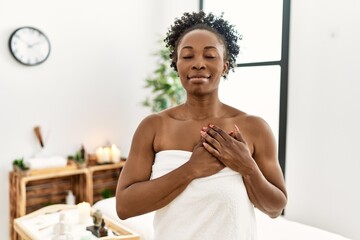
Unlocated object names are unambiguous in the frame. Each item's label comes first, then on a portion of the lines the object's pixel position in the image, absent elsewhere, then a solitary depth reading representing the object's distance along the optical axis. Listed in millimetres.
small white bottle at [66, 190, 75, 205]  2970
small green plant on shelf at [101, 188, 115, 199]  3197
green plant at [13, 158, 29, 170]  2728
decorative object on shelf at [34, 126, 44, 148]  2922
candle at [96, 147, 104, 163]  3141
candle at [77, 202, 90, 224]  2209
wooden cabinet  2746
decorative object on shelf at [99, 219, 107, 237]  1984
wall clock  2799
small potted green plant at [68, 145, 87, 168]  2992
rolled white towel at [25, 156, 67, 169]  2803
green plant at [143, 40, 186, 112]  3037
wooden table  2020
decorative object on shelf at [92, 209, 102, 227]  2049
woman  855
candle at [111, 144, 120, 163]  3189
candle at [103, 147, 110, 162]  3150
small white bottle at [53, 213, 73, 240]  1864
